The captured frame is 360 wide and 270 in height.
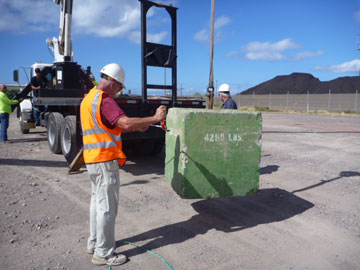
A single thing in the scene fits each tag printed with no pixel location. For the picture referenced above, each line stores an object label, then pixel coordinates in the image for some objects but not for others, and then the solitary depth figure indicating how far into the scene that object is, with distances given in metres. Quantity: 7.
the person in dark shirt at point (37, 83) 10.11
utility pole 6.45
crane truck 6.05
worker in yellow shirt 9.70
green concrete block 3.50
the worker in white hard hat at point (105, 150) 2.88
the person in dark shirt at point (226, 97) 5.53
